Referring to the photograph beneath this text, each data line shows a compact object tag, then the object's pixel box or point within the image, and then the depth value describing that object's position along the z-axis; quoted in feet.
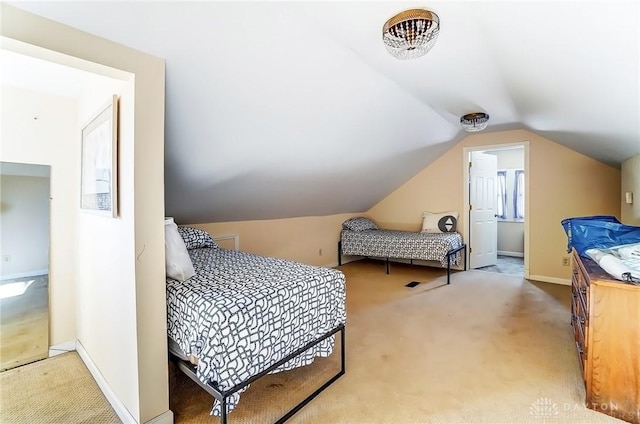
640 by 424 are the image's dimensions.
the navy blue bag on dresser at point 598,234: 6.96
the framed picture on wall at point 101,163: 5.27
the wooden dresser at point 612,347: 5.13
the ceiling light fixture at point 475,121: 10.06
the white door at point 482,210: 15.90
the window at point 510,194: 19.80
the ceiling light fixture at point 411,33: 4.81
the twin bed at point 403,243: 14.07
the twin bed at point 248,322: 4.68
